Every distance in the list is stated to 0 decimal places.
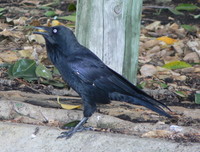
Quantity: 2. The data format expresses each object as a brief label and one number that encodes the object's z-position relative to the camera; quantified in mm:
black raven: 8094
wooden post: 8703
